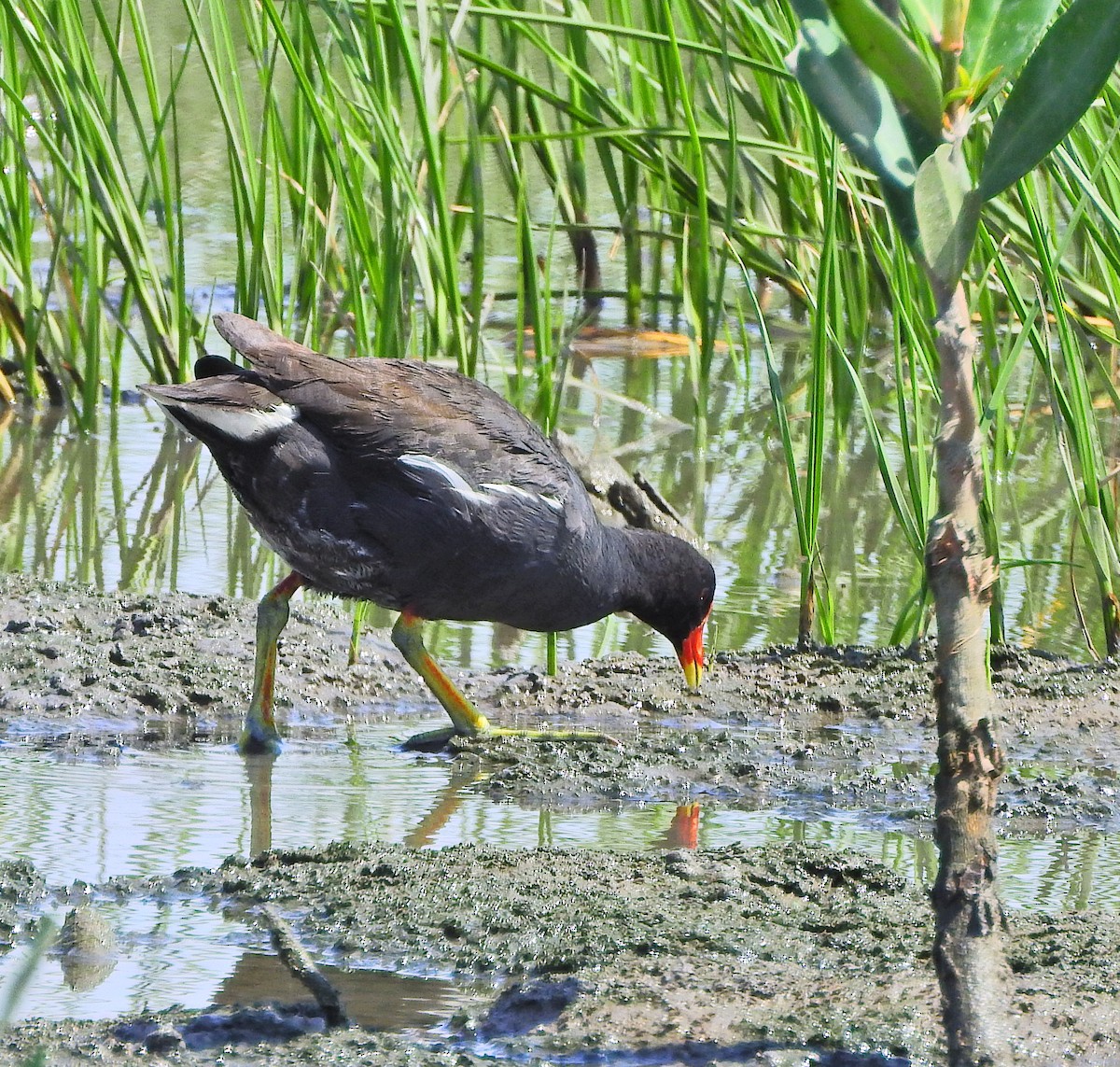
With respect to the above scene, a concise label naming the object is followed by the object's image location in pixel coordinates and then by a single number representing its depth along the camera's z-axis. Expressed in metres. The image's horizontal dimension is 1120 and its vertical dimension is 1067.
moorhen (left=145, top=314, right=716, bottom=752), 7.99
